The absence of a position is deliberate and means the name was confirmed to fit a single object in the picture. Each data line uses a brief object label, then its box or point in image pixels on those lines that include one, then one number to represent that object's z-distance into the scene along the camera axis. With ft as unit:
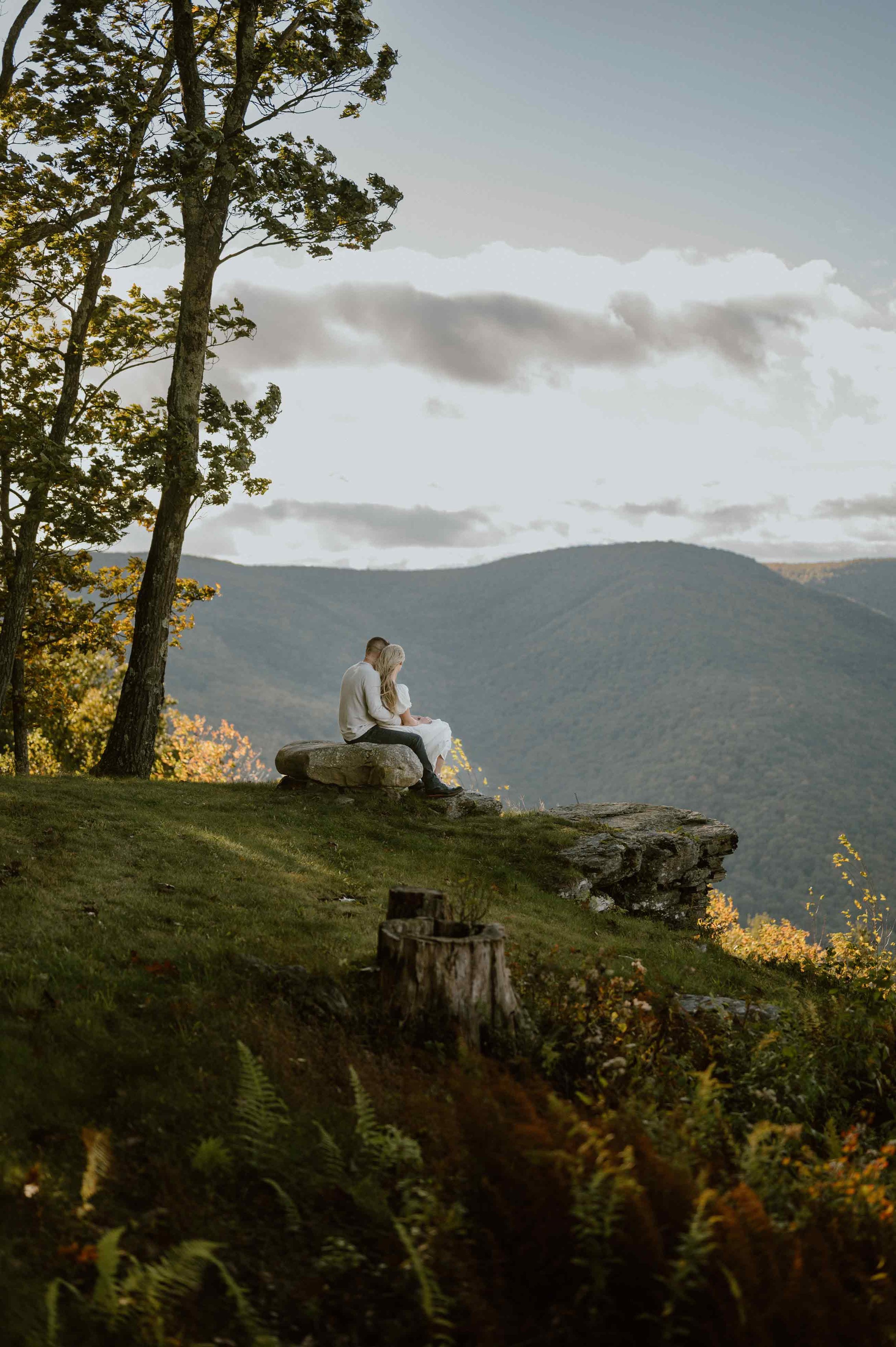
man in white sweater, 44.32
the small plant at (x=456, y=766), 58.80
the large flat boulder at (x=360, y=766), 43.32
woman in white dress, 44.65
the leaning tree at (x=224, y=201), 46.57
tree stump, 16.12
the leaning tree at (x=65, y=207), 45.42
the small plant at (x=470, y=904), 18.85
